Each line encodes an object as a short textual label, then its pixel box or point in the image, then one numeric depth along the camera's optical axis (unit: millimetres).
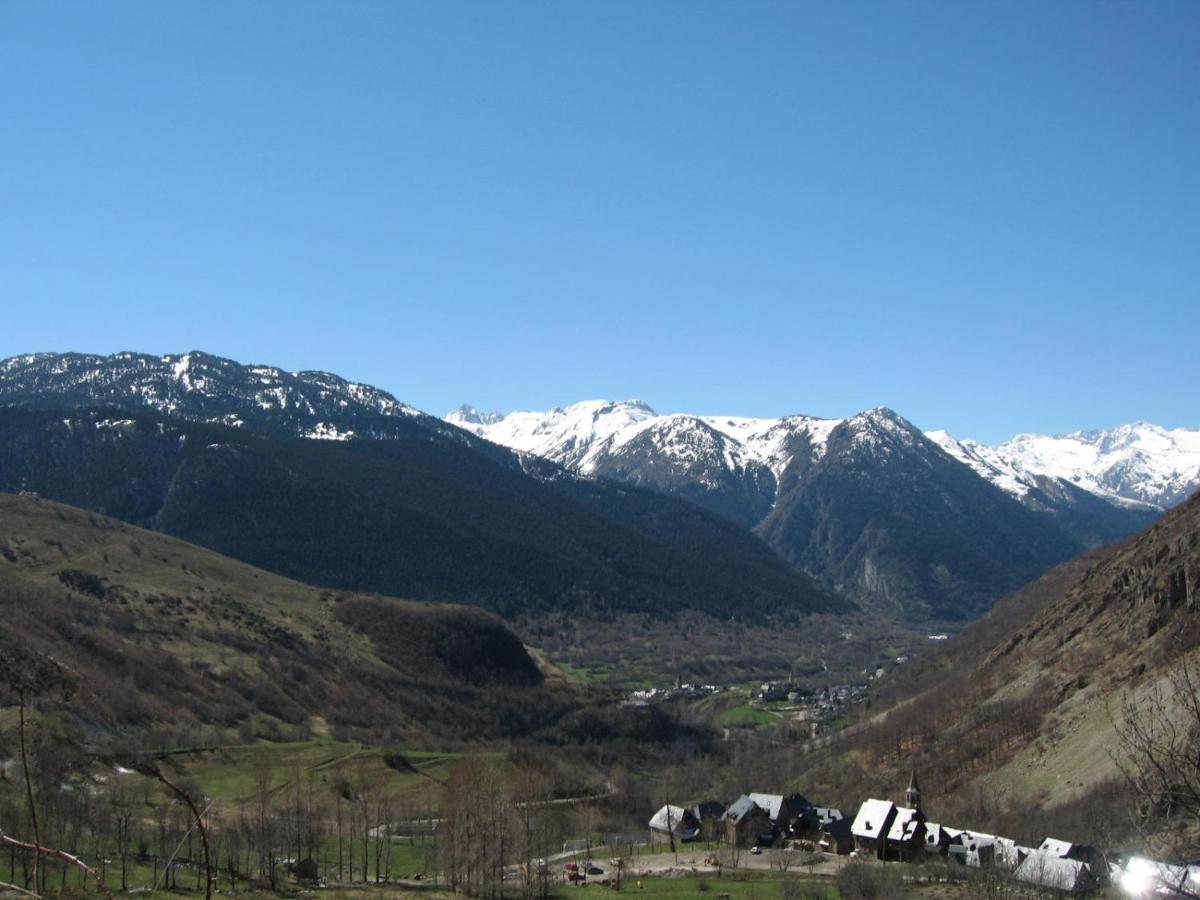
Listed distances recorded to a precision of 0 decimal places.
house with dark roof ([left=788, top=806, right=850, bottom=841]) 125538
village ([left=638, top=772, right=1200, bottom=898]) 90250
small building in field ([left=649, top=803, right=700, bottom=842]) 130125
